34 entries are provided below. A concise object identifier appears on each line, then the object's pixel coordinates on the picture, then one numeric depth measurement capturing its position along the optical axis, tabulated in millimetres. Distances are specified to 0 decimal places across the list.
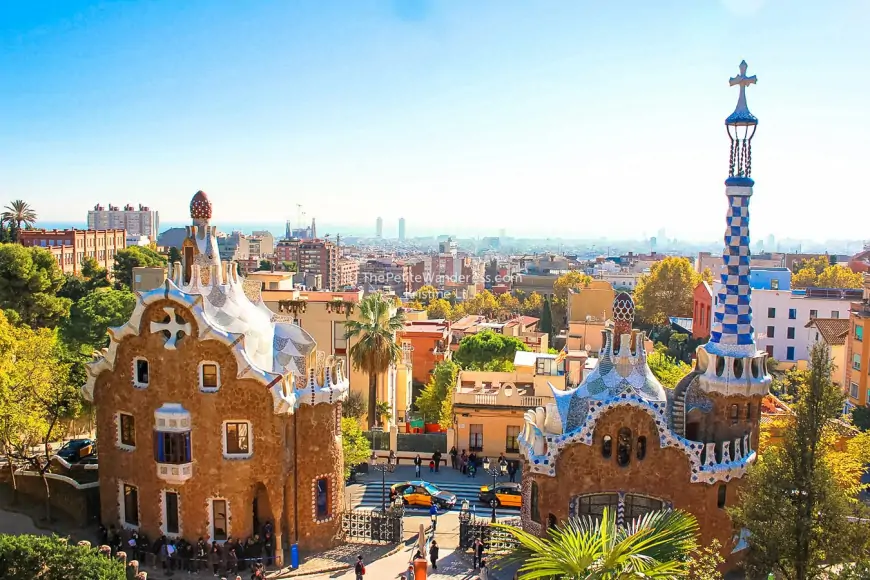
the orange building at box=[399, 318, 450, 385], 64500
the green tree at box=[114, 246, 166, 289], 86688
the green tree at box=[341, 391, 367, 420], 45406
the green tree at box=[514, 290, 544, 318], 131750
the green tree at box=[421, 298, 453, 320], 125931
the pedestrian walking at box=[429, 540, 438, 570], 27375
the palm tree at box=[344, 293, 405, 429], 41750
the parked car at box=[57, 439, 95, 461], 35750
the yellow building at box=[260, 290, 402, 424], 47188
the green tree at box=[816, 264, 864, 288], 95688
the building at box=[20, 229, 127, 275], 101062
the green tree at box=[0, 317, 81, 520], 29969
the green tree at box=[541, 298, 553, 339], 106119
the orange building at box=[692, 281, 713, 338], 70812
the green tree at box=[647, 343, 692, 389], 43531
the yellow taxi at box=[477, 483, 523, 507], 34562
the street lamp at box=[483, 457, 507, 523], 37375
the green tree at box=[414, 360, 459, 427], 51000
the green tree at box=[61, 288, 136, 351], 57312
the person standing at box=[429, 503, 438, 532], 31525
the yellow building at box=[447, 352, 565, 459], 40906
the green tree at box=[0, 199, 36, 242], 98125
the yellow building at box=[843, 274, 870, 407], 50062
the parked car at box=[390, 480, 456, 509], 34594
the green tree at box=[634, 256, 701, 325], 88562
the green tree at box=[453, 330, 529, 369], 60875
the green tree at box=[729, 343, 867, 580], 19375
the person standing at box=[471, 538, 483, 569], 27388
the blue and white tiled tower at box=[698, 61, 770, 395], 26828
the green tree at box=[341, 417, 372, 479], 34031
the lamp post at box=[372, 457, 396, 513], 38856
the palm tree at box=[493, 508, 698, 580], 15922
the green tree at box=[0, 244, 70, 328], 56094
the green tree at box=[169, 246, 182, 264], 95631
